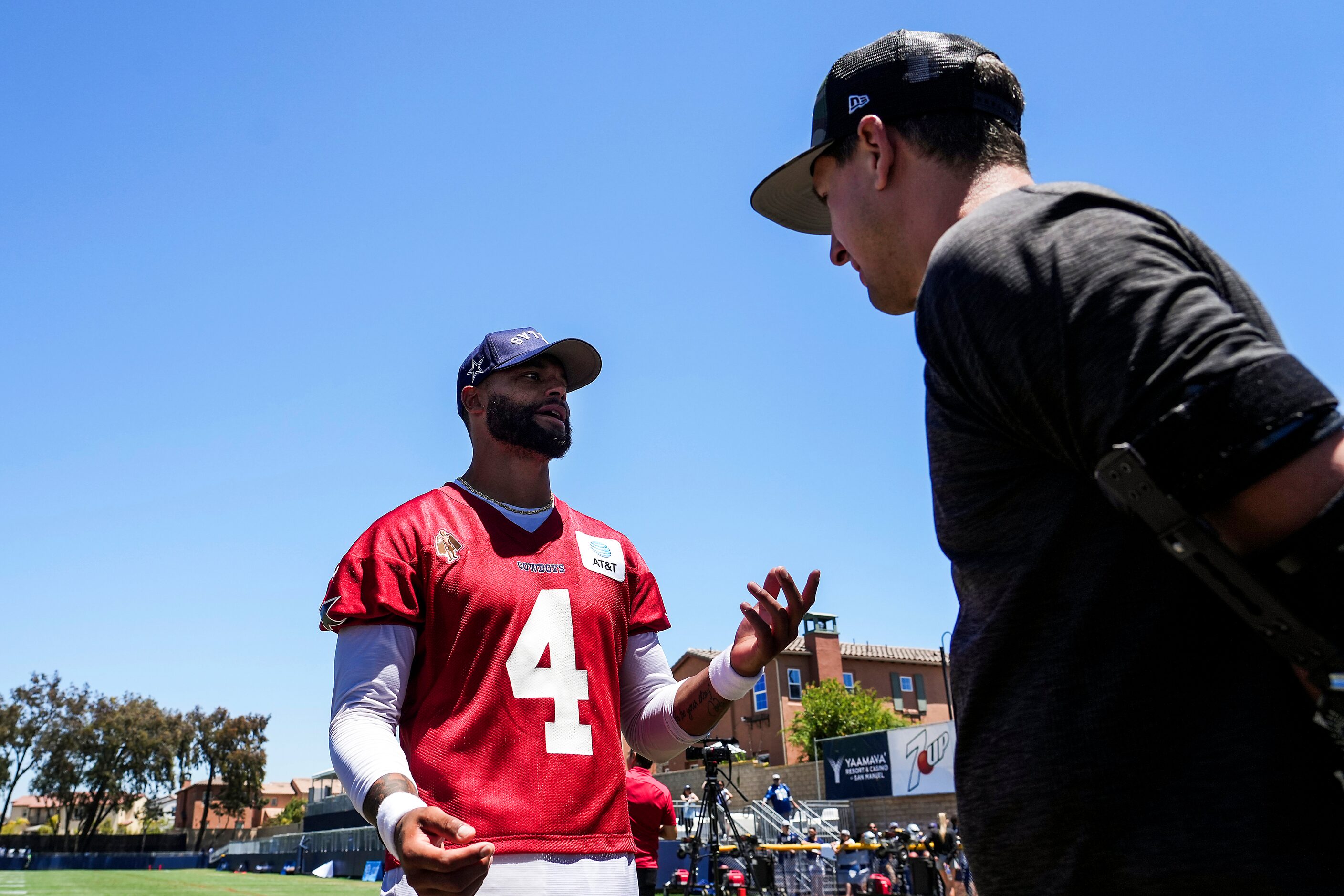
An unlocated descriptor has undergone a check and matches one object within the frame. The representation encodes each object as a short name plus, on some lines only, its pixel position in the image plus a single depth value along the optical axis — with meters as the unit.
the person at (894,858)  18.06
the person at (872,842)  19.56
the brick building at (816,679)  50.31
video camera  10.77
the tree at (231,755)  72.75
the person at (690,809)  21.98
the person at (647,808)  7.57
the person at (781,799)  24.58
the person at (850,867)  19.62
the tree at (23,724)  64.12
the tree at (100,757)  65.62
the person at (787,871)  19.56
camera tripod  13.27
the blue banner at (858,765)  28.14
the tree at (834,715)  46.34
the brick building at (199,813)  92.00
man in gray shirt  1.03
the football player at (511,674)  2.64
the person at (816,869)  19.78
